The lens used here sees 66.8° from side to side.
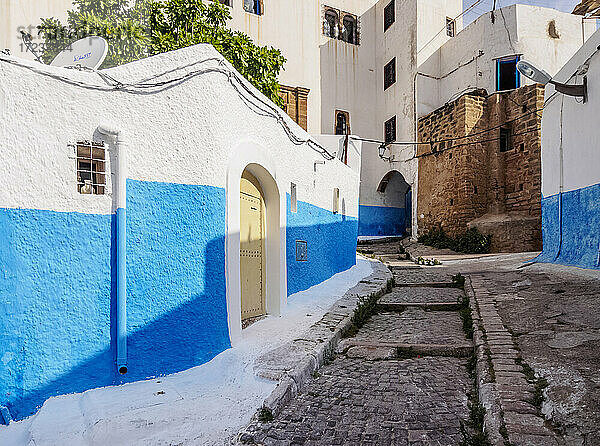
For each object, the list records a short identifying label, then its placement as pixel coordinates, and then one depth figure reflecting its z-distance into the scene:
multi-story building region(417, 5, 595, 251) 15.07
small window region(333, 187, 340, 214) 9.84
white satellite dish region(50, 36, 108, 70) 4.19
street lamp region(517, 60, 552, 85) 7.79
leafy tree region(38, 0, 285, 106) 7.11
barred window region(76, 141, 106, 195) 3.38
